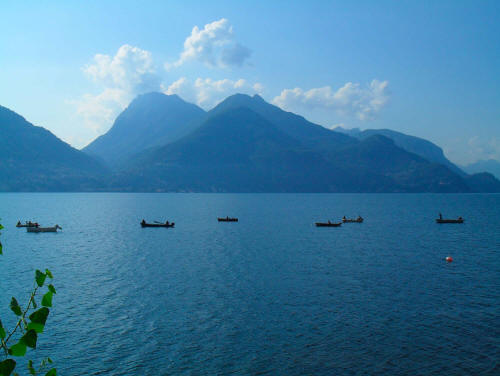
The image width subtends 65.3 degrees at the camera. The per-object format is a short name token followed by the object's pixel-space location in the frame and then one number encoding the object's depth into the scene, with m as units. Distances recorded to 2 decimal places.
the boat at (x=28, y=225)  107.40
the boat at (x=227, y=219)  131.07
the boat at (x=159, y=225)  115.50
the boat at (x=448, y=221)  131.25
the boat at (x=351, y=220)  133.62
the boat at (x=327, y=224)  119.75
